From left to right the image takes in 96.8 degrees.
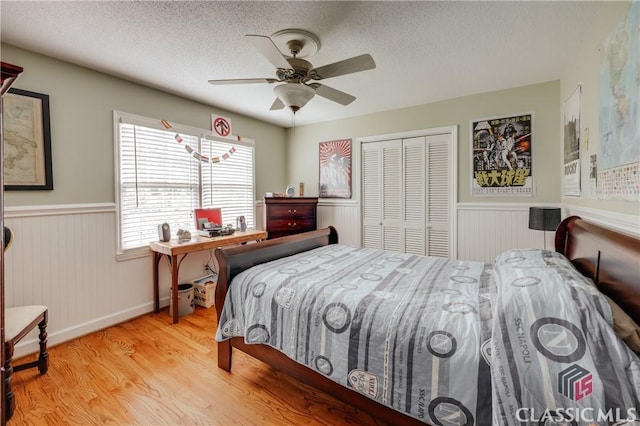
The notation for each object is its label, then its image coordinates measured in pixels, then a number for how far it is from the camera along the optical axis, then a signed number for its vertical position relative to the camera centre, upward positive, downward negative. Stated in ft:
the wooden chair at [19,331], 5.39 -2.62
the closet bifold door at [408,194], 12.25 +0.40
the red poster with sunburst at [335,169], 14.64 +1.83
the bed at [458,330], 3.22 -1.87
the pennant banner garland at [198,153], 10.67 +2.23
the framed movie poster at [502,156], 10.49 +1.78
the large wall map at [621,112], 4.48 +1.57
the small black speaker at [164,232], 10.21 -0.98
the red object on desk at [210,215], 11.68 -0.43
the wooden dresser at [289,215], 13.47 -0.56
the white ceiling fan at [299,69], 6.28 +3.14
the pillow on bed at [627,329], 3.21 -1.48
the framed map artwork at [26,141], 7.38 +1.75
